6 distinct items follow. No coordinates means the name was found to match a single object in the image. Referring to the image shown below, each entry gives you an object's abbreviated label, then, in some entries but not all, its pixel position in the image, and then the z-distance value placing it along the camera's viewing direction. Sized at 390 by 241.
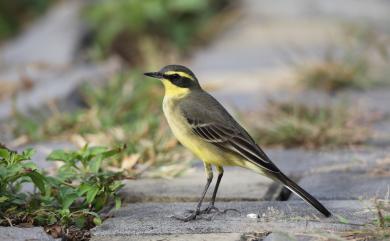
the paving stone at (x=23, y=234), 8.43
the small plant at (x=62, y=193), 8.98
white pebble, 9.29
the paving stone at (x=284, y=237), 8.20
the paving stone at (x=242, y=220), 8.80
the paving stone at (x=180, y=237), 8.52
